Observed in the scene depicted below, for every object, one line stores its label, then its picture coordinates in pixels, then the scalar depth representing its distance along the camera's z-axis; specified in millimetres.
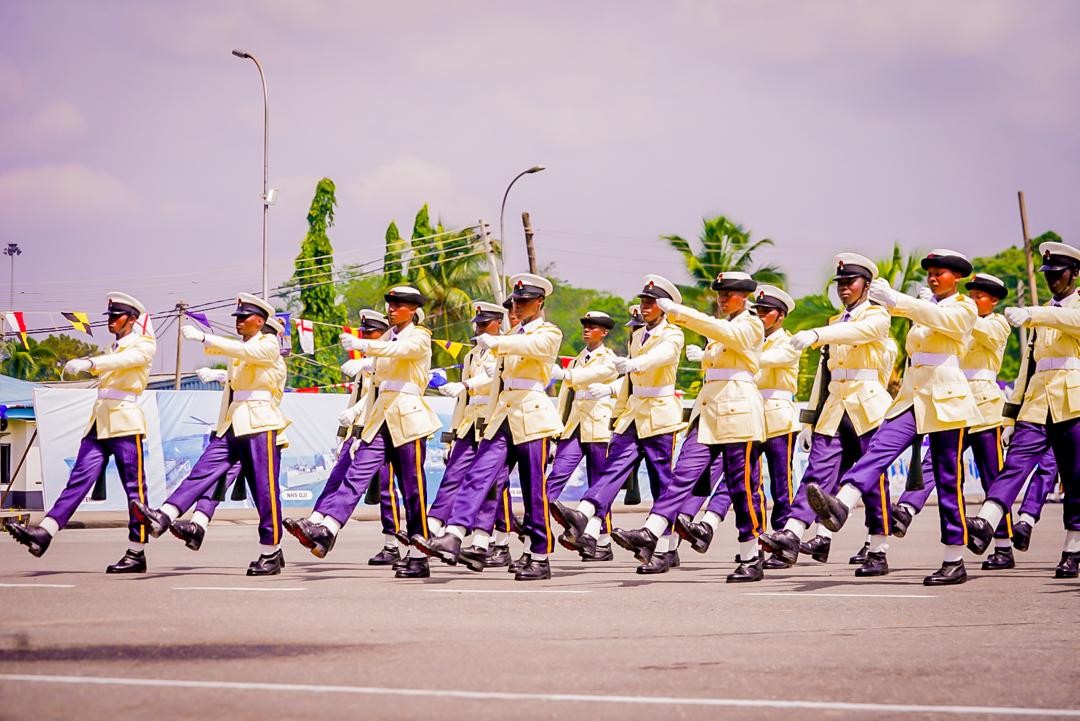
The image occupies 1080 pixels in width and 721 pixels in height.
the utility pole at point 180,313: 40141
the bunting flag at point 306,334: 30656
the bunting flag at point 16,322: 25391
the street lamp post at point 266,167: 30641
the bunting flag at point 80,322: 25422
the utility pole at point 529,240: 38375
